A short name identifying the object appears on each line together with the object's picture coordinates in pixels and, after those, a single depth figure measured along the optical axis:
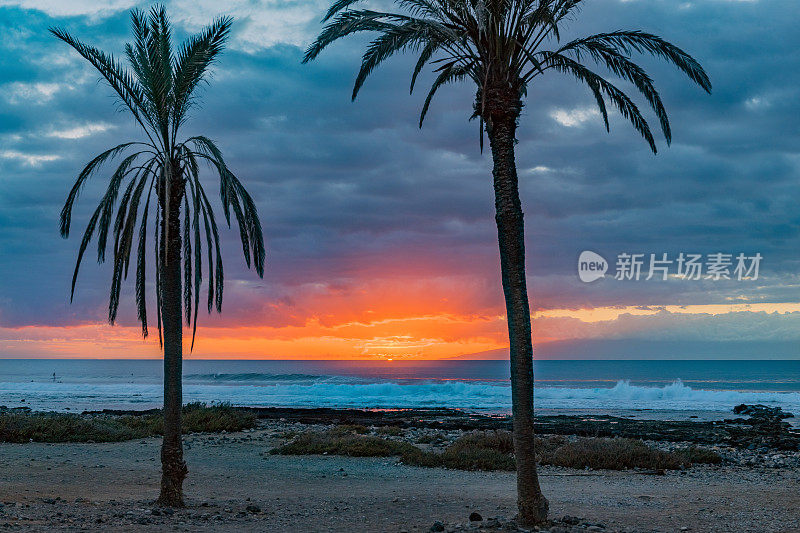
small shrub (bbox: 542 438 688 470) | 17.83
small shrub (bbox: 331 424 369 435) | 26.27
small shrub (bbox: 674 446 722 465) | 19.05
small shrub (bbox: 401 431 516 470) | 17.62
